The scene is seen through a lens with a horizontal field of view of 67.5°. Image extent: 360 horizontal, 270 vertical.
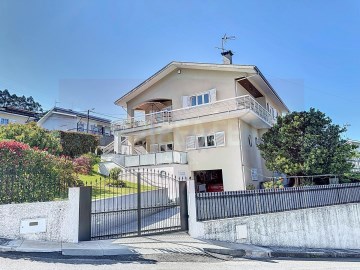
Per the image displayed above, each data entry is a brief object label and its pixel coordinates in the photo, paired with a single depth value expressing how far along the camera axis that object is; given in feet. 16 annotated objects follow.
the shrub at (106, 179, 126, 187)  50.23
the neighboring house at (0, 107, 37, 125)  126.15
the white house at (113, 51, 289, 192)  65.46
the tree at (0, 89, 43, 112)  272.92
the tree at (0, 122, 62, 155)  50.91
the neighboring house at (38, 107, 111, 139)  139.05
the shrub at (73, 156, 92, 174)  60.90
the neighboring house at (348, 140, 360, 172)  59.19
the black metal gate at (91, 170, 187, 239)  31.65
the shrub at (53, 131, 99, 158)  77.56
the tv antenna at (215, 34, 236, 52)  82.22
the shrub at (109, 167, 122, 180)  61.60
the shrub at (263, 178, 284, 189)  57.61
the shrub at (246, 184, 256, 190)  62.96
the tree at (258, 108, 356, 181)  53.72
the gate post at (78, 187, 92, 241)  28.58
